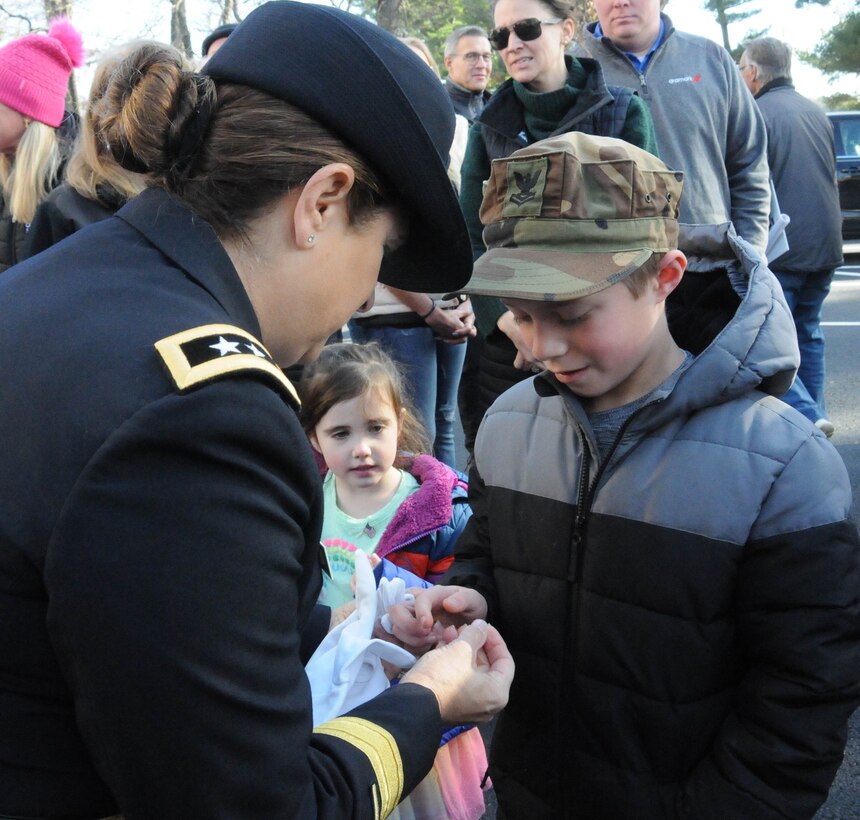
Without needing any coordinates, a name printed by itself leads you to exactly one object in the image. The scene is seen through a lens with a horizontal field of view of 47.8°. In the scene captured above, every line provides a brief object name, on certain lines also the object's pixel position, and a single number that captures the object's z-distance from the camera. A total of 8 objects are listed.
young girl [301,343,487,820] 2.85
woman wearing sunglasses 3.13
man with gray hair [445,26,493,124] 6.10
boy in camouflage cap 1.58
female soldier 0.95
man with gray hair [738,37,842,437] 4.99
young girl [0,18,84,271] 3.39
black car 12.77
